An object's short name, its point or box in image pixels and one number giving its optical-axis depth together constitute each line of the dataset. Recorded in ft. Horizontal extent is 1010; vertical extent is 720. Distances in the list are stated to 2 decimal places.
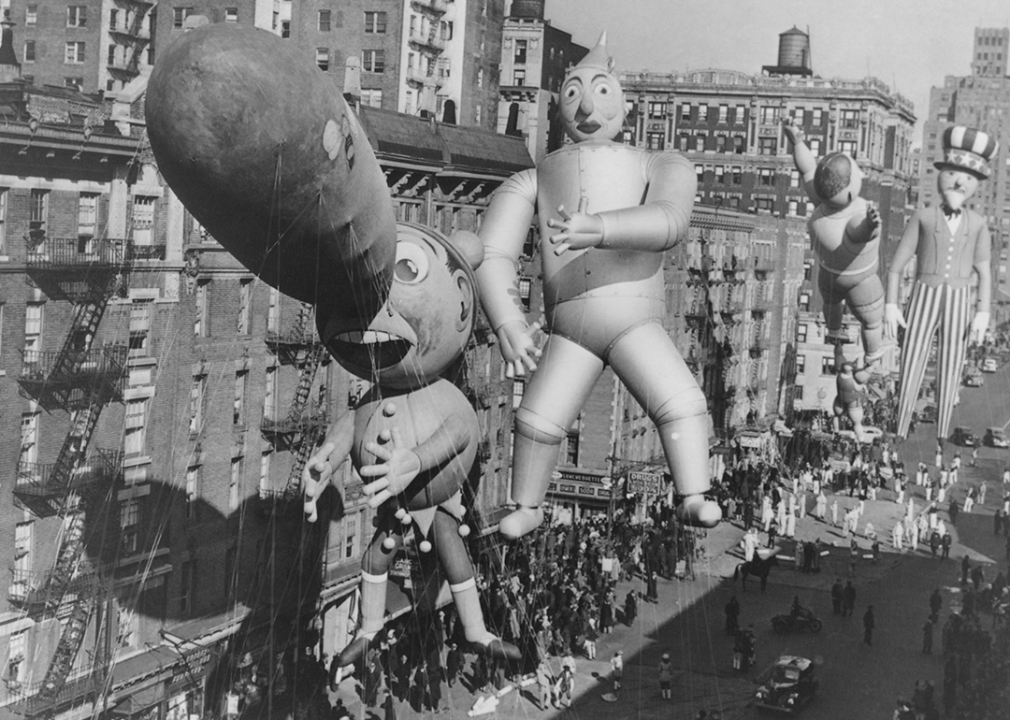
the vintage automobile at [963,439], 220.84
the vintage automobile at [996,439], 224.12
